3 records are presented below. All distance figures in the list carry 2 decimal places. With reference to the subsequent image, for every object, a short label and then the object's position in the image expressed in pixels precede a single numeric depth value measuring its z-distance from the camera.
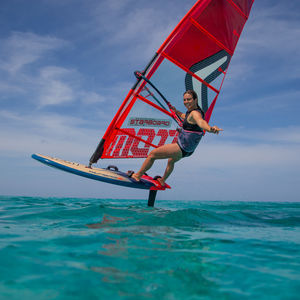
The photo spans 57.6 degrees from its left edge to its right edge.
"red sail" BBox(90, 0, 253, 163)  7.20
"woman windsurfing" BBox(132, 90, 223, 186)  6.30
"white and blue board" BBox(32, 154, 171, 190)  7.60
